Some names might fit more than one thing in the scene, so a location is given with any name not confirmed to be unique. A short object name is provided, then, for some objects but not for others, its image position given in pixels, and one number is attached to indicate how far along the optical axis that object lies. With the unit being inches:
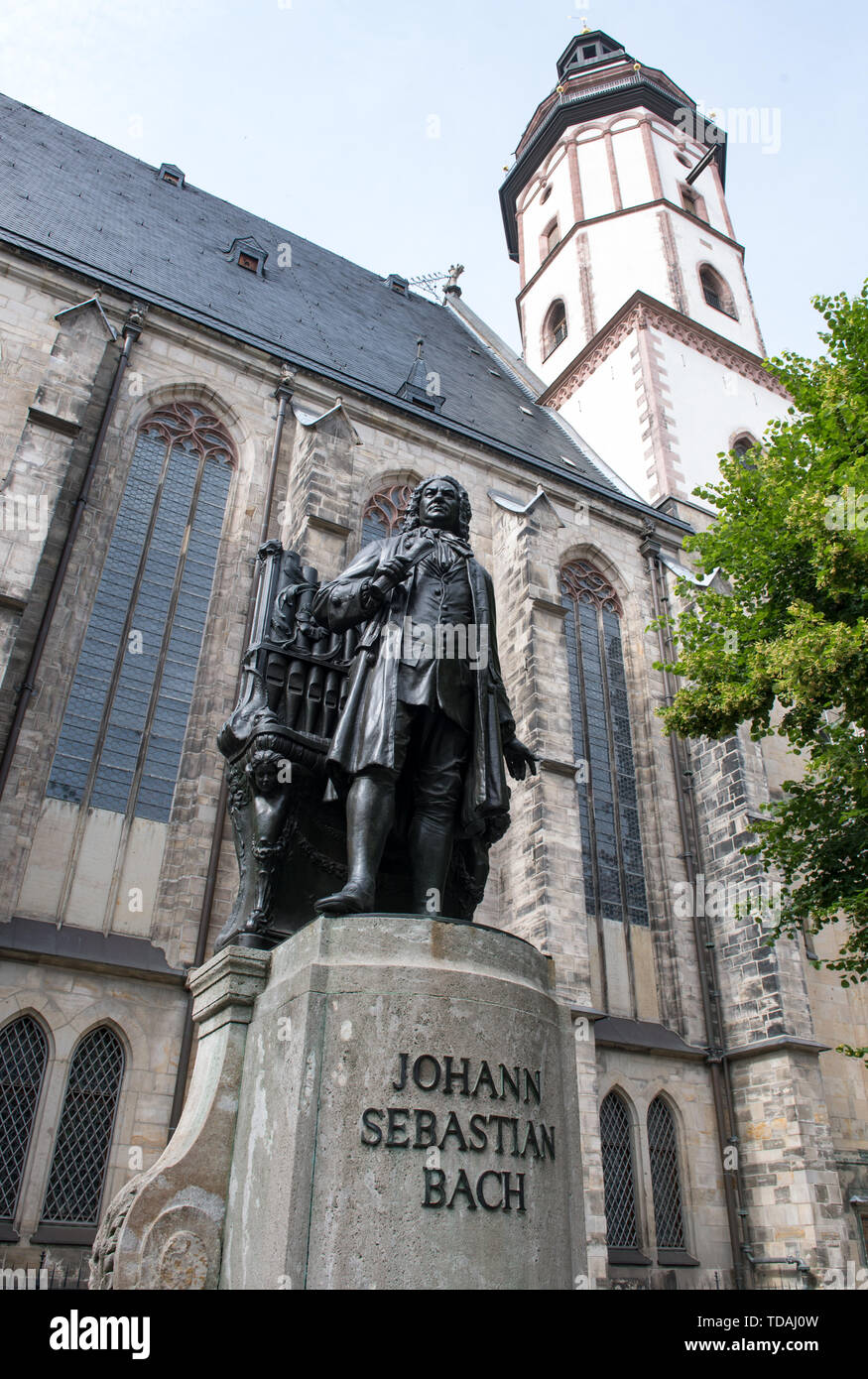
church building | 371.2
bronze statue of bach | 137.7
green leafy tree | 335.3
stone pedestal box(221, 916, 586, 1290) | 99.5
